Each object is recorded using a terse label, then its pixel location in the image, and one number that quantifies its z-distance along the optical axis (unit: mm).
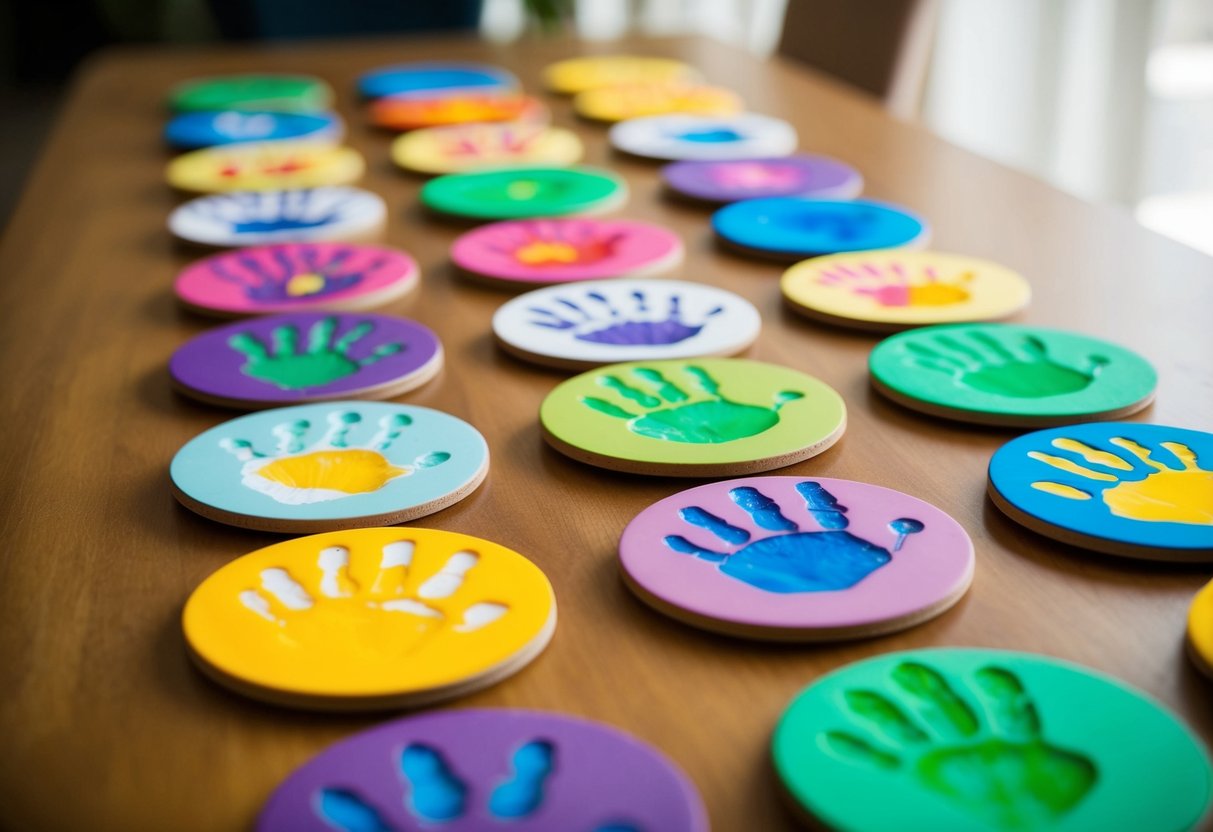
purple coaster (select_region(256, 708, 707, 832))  463
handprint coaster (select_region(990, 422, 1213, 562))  625
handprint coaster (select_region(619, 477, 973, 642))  573
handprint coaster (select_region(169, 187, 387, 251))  1249
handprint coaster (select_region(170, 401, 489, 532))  696
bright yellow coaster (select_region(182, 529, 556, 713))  540
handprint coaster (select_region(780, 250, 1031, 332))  969
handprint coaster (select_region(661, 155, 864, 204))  1330
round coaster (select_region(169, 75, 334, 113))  1832
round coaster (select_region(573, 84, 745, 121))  1717
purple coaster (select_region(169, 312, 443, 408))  876
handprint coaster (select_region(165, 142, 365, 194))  1427
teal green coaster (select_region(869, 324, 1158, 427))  788
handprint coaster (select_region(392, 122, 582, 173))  1492
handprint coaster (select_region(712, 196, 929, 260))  1152
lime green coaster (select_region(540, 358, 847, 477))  737
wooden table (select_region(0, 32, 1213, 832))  521
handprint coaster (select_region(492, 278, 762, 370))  919
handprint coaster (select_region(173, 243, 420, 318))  1062
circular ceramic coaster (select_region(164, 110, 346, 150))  1636
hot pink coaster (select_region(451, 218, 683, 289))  1113
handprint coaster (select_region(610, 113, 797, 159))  1494
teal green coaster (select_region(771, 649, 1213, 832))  453
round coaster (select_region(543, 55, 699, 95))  1914
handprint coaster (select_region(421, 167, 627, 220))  1303
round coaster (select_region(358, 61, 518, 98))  1896
